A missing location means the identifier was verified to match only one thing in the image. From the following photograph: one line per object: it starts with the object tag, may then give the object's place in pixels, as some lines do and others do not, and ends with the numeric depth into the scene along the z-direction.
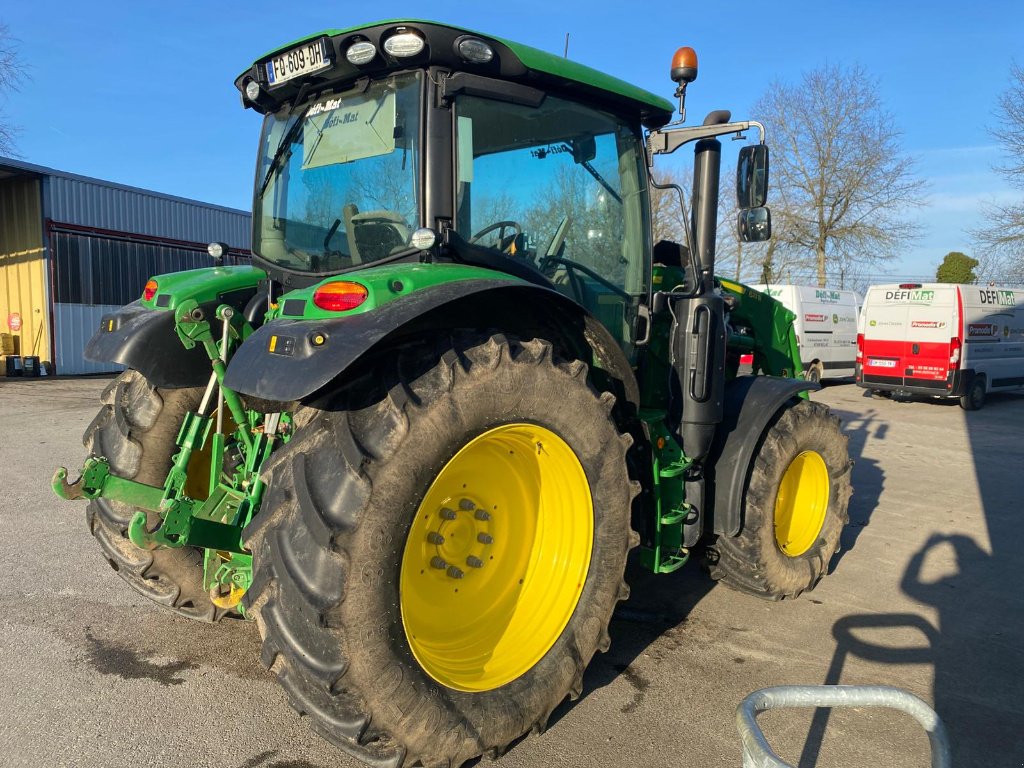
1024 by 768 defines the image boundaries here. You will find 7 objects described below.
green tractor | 2.26
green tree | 33.75
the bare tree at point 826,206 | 27.02
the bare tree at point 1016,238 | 23.03
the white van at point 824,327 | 16.25
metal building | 16.98
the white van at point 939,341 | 14.13
